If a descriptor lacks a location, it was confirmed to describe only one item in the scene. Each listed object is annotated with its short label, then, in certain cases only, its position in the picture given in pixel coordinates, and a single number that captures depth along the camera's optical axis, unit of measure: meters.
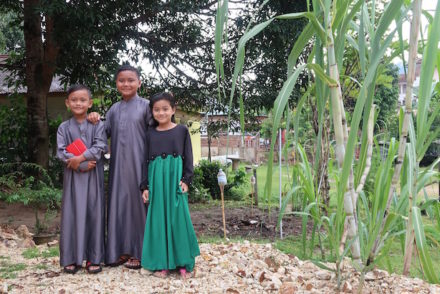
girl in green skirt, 2.75
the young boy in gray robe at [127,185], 2.90
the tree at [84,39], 4.99
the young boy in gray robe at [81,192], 2.84
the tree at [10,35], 16.00
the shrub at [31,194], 4.43
